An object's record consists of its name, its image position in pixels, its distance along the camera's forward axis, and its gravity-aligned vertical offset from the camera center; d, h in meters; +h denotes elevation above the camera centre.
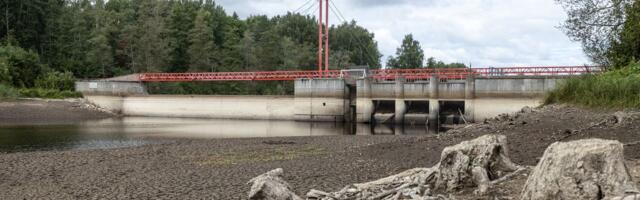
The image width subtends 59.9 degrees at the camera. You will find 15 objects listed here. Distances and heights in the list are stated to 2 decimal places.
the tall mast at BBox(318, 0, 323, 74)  54.23 +5.26
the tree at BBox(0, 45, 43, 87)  60.62 +2.94
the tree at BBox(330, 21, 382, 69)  113.50 +9.78
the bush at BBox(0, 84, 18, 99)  53.52 -0.09
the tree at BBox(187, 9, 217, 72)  82.69 +6.38
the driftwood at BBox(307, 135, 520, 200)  7.61 -1.21
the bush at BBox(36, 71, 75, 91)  62.88 +1.13
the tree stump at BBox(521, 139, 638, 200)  5.53 -0.85
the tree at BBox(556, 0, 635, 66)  20.31 +2.54
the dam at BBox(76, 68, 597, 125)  41.69 -0.76
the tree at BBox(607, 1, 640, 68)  19.11 +1.77
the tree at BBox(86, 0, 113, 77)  76.00 +5.37
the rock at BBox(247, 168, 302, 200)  7.81 -1.41
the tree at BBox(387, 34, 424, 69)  119.12 +7.65
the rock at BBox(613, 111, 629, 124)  14.90 -0.74
